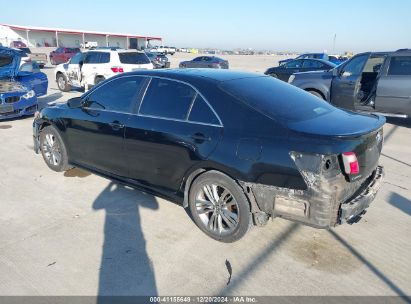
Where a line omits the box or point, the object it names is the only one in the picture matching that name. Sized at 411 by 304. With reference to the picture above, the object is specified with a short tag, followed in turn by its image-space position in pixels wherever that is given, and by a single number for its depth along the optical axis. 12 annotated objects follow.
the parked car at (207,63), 23.82
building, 57.97
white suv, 12.30
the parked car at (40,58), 27.39
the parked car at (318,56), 23.17
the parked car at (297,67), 16.22
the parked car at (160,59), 26.46
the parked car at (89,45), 54.49
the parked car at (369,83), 8.19
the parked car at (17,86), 8.48
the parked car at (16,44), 38.22
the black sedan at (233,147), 2.95
